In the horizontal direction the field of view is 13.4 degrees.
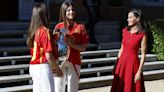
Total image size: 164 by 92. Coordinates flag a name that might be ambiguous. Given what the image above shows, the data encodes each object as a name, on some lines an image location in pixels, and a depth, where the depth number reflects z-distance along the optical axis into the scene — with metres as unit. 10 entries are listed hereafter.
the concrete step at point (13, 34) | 17.39
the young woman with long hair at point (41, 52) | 8.08
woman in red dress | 9.91
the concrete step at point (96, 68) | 14.09
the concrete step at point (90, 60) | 14.82
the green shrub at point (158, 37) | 18.89
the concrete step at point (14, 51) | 15.57
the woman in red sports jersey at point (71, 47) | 9.08
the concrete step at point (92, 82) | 13.43
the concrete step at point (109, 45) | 18.63
